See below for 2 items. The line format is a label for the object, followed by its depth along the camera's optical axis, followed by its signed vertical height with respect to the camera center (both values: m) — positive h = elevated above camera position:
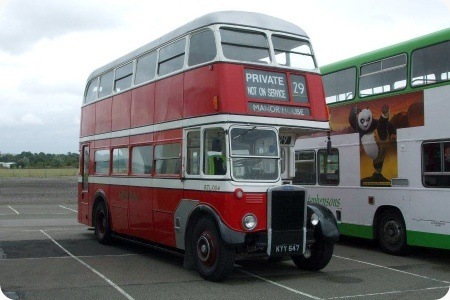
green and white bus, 11.90 +0.70
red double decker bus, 9.92 +0.65
